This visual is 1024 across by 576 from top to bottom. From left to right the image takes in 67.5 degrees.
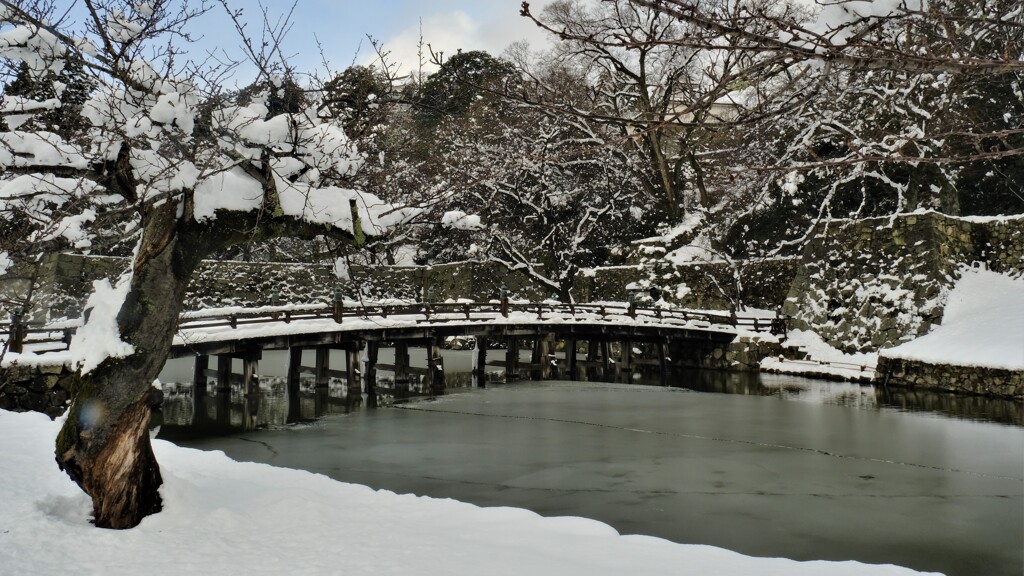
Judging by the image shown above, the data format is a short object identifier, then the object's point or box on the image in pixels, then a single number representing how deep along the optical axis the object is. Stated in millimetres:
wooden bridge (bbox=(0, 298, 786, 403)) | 19688
